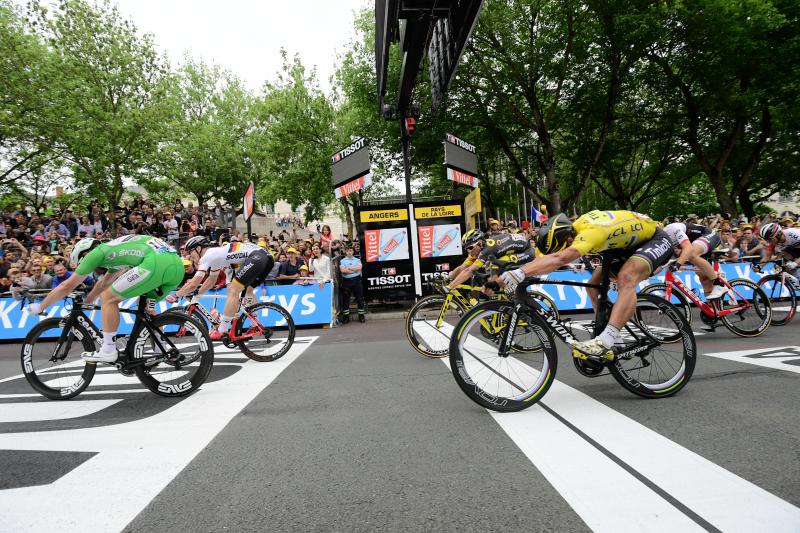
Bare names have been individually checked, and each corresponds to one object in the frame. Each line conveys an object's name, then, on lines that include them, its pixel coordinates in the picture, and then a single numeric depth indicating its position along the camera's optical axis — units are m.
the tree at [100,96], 20.89
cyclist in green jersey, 4.80
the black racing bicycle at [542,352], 3.89
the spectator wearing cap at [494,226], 12.52
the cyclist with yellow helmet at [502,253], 6.36
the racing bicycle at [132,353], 4.85
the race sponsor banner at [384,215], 13.13
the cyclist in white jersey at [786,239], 7.93
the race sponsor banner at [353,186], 13.78
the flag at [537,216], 18.77
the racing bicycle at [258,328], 6.76
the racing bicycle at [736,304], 7.16
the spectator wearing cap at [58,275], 11.12
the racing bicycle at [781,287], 8.02
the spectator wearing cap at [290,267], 11.82
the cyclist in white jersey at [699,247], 7.01
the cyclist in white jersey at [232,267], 6.71
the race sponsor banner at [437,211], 13.38
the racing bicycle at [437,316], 6.61
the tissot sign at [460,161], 13.57
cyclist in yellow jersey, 3.76
